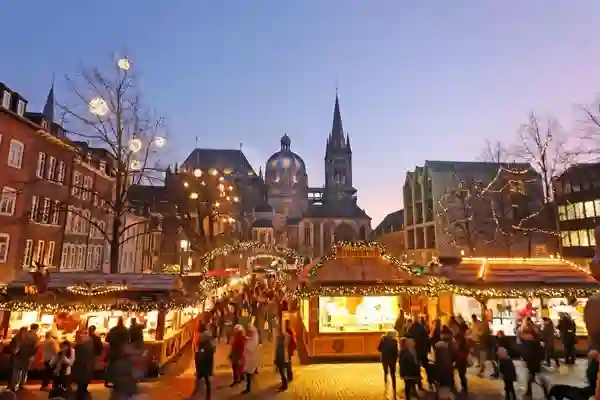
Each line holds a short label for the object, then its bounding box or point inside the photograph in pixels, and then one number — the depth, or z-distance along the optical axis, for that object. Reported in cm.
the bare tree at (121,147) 1900
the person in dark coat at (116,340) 1063
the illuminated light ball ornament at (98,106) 1534
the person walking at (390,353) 1058
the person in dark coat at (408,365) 962
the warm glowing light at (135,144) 1851
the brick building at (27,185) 2191
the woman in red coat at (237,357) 1144
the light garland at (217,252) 2286
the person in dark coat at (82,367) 942
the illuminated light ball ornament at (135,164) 2177
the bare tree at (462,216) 3872
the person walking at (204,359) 1021
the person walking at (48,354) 1126
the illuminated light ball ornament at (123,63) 1628
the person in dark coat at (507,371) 960
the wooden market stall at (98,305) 1311
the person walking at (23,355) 1048
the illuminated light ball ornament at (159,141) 1939
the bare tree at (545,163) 2620
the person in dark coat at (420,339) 1170
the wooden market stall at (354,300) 1458
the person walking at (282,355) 1109
